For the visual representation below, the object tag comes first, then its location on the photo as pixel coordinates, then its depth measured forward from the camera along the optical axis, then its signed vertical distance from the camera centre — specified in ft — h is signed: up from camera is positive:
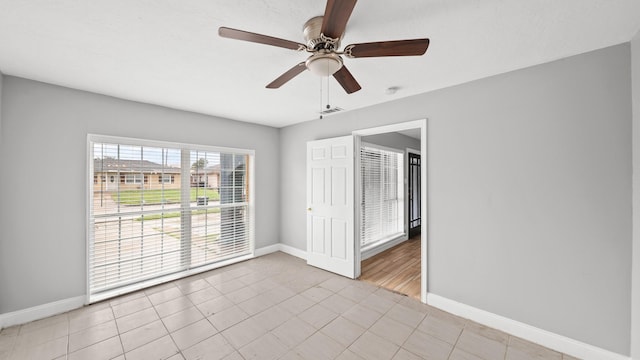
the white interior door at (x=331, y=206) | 11.76 -1.27
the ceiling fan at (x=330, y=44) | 3.97 +2.73
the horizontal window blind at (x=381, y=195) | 14.79 -0.91
